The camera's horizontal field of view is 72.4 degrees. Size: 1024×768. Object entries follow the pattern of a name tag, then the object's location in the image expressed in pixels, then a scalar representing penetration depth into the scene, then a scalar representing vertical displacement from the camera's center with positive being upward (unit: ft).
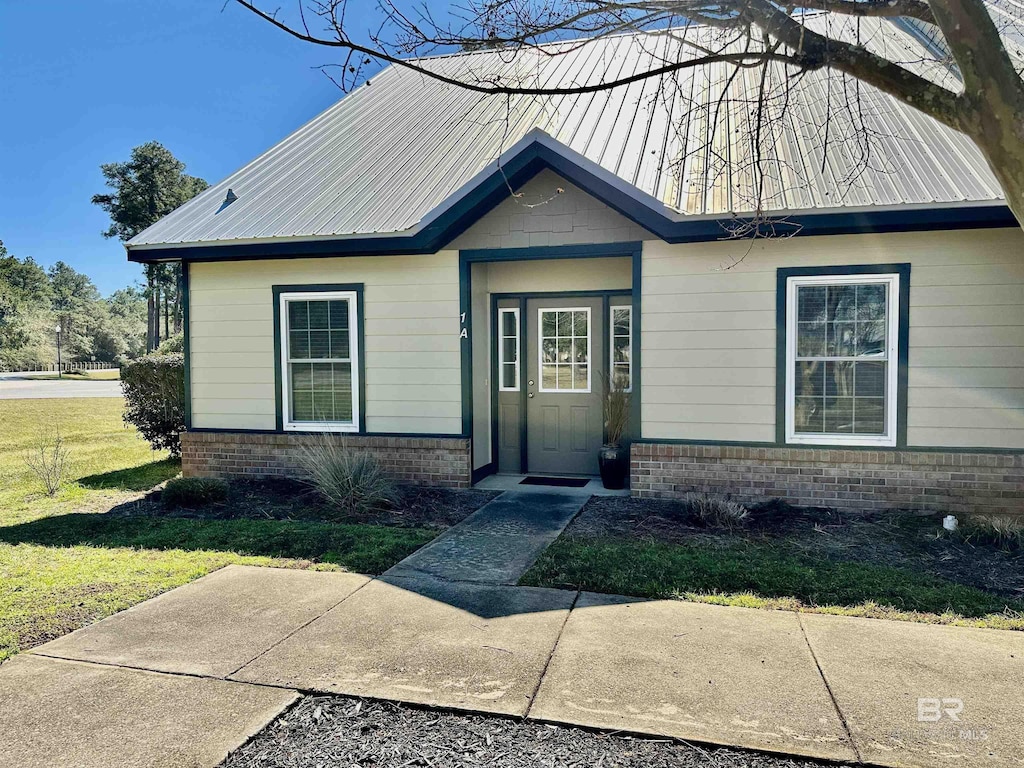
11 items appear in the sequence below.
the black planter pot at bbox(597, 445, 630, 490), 28.30 -4.07
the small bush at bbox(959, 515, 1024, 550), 20.30 -5.05
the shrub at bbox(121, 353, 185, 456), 36.63 -1.55
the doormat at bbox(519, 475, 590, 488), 29.55 -5.08
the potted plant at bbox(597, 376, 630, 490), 28.34 -3.31
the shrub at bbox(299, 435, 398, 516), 25.52 -4.35
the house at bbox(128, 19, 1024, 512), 23.54 +2.28
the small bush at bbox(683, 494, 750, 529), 22.57 -4.88
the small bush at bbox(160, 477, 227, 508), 26.73 -4.86
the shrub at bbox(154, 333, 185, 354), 45.82 +1.41
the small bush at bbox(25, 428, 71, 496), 29.50 -4.74
